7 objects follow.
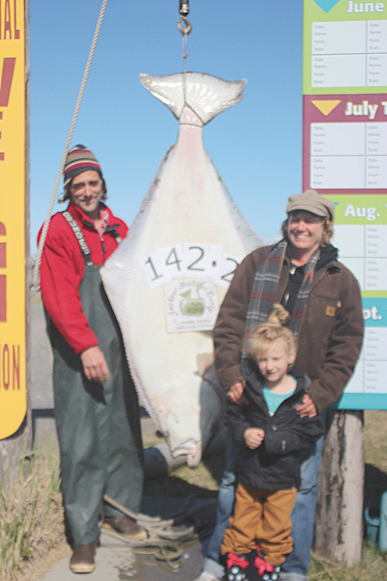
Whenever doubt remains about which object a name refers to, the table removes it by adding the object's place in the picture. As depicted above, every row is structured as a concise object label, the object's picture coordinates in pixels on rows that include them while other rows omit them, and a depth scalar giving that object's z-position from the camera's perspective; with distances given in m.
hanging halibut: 2.58
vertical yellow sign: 2.82
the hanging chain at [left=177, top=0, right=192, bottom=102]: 2.56
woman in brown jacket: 2.28
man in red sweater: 2.60
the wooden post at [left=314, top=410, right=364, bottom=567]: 2.71
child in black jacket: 2.20
